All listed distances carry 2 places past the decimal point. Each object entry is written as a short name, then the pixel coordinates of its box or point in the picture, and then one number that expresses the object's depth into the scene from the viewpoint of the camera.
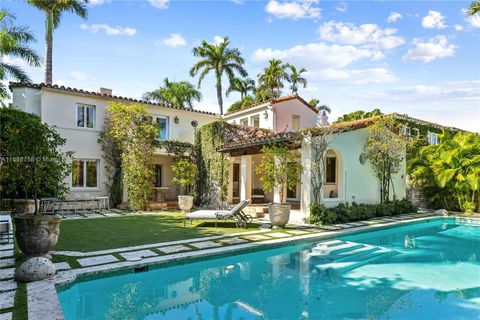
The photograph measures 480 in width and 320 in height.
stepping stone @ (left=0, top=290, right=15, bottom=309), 5.06
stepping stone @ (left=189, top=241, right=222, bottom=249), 9.50
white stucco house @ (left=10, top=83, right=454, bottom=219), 16.20
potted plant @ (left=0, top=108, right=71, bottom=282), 6.42
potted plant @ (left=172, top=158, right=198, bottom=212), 18.41
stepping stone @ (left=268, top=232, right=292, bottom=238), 11.26
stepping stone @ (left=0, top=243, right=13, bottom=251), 8.80
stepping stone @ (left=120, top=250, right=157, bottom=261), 8.14
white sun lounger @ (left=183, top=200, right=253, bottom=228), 13.01
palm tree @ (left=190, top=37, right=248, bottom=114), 35.88
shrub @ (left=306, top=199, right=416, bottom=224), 14.02
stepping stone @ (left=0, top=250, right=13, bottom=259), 7.96
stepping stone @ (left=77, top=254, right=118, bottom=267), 7.54
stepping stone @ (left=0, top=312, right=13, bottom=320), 4.61
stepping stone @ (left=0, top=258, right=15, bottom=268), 7.18
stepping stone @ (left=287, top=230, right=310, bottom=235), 11.82
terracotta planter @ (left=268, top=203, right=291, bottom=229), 12.71
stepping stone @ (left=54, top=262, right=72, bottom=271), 7.09
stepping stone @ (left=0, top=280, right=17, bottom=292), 5.75
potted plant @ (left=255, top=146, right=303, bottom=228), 13.89
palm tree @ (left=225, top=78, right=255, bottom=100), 37.94
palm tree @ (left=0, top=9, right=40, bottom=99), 19.48
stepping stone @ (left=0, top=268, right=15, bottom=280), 6.37
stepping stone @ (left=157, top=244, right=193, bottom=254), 8.84
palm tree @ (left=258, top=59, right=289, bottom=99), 40.75
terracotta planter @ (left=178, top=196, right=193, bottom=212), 18.34
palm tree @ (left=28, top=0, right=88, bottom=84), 25.56
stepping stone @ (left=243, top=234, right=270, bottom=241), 10.74
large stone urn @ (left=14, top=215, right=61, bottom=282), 6.55
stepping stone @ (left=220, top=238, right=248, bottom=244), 10.16
